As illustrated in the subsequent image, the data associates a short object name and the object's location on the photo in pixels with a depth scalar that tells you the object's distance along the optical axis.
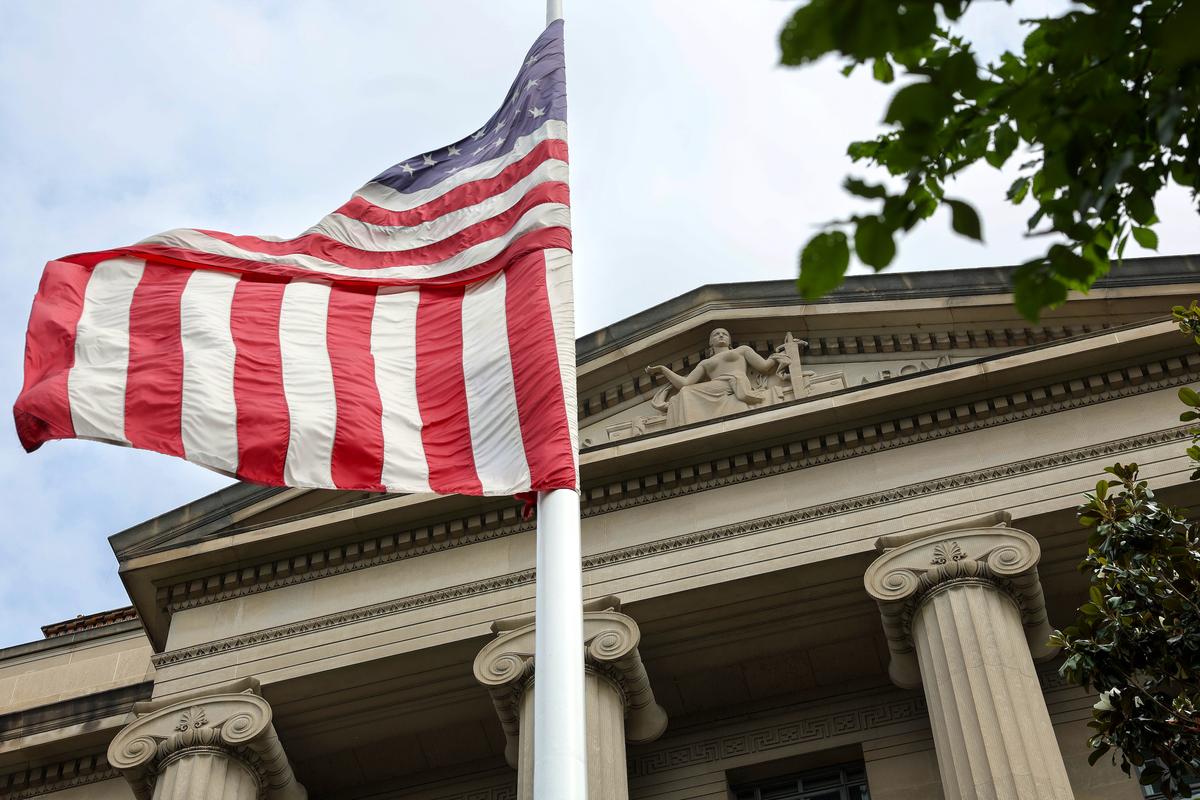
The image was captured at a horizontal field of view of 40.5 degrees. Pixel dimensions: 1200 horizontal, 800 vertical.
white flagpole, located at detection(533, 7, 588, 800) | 10.66
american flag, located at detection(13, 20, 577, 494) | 13.84
